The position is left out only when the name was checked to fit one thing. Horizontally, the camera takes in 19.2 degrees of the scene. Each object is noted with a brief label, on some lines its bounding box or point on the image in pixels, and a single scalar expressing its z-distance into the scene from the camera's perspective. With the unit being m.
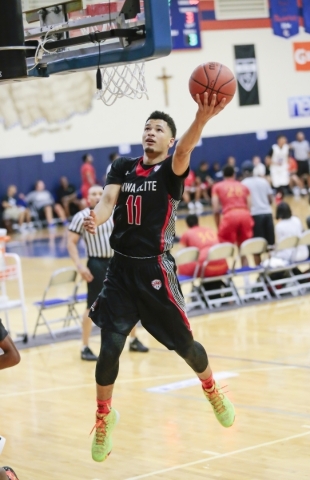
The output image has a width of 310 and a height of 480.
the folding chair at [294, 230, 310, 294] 12.46
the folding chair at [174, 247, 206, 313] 11.38
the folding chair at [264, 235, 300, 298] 12.25
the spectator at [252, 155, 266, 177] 23.94
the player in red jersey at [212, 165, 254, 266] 12.95
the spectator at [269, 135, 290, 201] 24.41
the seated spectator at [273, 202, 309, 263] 12.59
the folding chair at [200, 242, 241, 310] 11.62
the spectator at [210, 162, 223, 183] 25.14
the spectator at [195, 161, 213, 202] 24.75
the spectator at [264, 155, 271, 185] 24.95
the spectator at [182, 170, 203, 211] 24.23
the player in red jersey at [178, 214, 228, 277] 11.80
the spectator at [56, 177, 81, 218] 23.36
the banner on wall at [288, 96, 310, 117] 22.91
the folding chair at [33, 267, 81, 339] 10.68
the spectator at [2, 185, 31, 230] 22.52
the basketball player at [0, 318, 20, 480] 4.89
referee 9.33
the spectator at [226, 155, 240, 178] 24.81
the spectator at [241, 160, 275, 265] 13.42
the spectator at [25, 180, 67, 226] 23.12
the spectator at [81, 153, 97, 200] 22.63
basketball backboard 5.80
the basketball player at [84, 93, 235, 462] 5.54
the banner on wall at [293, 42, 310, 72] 21.26
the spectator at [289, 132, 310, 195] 25.89
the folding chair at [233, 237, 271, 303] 12.09
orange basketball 5.14
